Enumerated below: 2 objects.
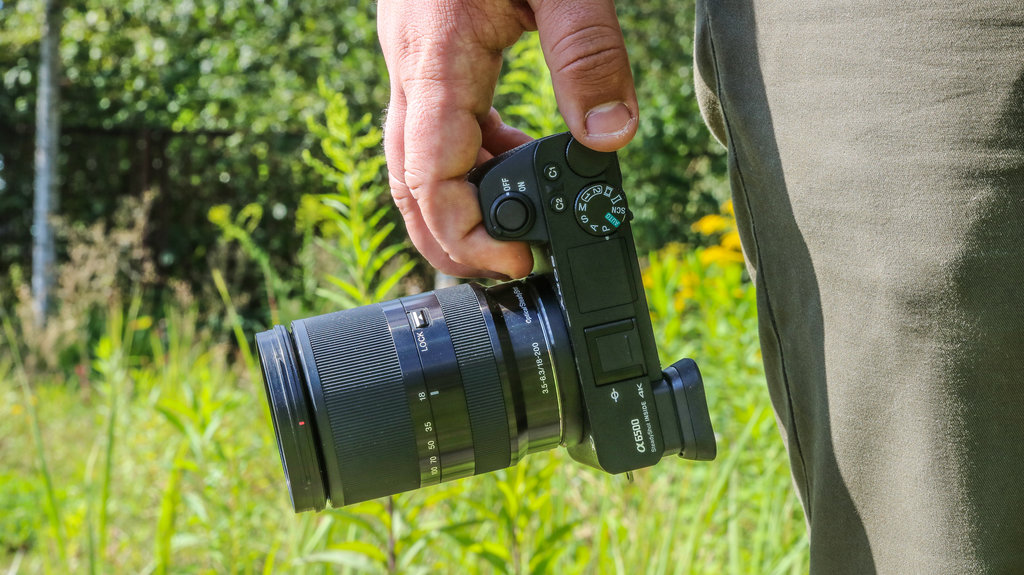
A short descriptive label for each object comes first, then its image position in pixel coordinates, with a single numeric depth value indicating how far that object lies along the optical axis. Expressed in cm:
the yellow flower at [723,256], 238
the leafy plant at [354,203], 138
